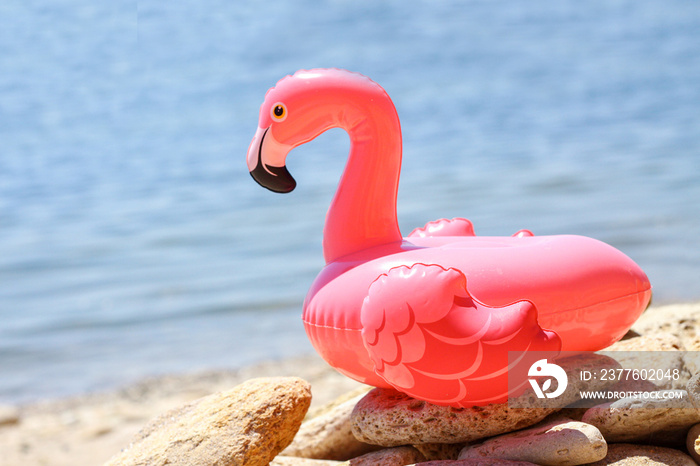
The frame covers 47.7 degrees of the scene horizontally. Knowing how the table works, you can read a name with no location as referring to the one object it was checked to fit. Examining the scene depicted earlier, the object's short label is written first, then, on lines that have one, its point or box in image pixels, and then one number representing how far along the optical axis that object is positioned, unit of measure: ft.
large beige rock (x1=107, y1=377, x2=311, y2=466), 7.91
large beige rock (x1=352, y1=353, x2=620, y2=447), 7.68
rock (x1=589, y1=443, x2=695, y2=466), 7.12
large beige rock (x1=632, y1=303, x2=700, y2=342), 10.14
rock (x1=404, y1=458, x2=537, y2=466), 7.06
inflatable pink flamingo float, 6.74
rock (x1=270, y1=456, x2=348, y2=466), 9.04
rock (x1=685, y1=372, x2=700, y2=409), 6.90
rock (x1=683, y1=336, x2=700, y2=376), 7.91
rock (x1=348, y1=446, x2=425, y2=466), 8.11
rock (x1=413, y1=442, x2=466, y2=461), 8.36
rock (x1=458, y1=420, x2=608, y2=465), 6.91
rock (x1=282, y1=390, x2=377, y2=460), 9.65
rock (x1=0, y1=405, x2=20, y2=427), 16.27
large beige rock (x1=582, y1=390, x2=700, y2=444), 7.14
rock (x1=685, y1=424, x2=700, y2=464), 7.29
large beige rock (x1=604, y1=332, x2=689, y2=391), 8.07
